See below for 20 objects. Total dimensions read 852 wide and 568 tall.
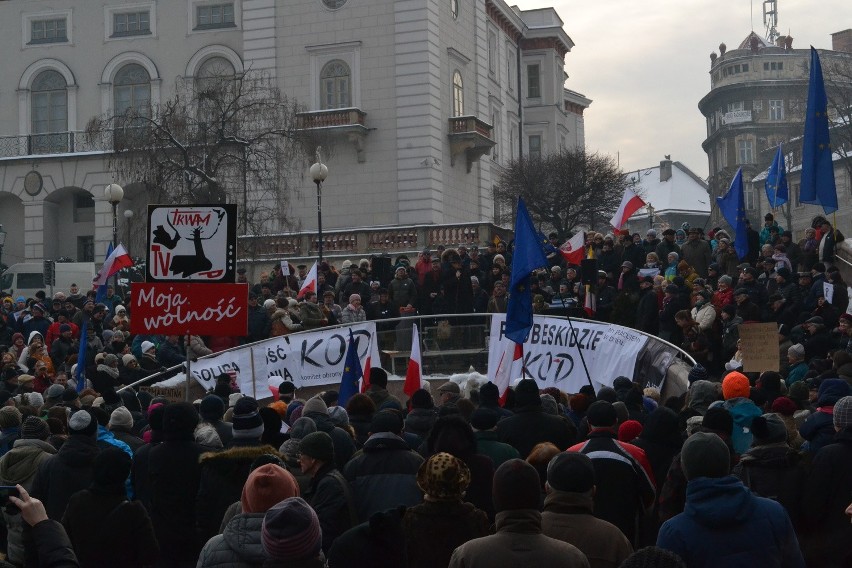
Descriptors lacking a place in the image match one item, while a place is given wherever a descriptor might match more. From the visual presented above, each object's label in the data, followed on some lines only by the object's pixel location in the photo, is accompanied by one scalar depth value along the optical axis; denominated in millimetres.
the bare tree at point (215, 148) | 37781
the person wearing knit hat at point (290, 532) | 5664
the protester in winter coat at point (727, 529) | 5965
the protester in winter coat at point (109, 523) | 7648
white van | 42594
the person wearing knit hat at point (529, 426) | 9859
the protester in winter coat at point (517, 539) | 5648
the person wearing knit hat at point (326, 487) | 7832
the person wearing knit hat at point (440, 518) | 6785
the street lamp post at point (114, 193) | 30391
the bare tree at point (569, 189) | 51531
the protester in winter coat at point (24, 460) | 9336
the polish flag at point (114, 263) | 26438
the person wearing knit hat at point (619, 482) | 7953
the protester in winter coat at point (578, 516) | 6324
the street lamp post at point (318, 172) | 28812
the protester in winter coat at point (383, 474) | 8109
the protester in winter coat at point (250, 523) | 6104
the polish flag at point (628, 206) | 25953
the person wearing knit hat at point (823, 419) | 8750
